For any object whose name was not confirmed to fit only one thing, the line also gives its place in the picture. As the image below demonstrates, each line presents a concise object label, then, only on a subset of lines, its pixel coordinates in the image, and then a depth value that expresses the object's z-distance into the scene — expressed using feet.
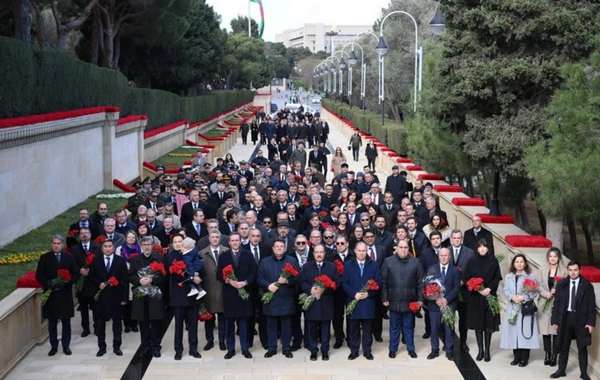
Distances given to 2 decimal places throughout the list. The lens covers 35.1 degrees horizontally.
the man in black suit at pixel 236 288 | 39.19
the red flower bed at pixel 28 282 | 40.47
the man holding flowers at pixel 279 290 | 38.65
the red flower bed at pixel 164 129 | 118.21
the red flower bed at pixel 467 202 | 68.90
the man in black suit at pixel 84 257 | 40.96
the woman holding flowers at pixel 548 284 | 37.11
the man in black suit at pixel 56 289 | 38.73
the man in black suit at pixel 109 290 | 39.29
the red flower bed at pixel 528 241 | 50.65
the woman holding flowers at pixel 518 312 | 37.11
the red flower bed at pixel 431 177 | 86.74
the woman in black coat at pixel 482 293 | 38.52
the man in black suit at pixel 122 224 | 47.96
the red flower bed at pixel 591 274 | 41.09
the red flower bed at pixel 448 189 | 77.97
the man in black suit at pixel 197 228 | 48.96
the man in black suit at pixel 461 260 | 40.19
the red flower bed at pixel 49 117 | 57.54
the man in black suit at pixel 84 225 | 47.01
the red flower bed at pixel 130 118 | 95.16
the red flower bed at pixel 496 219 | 60.28
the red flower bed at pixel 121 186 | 88.99
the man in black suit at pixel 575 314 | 35.29
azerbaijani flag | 452.18
